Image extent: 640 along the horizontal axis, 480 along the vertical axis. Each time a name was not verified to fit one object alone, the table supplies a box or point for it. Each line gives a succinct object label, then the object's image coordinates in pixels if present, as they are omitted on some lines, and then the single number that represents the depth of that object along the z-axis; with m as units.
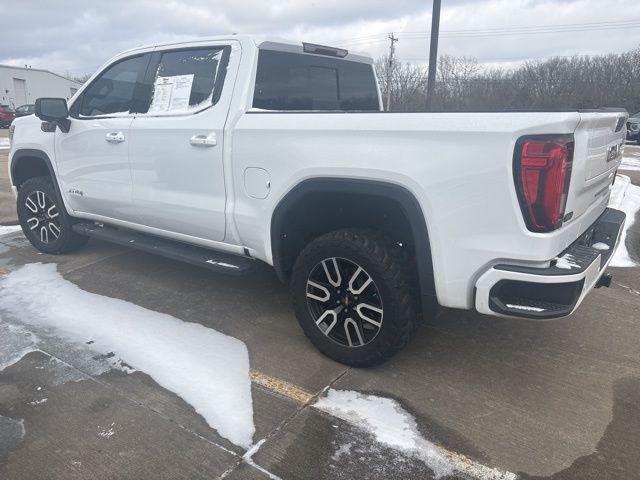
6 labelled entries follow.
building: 52.81
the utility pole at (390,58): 19.27
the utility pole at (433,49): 9.85
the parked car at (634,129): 20.20
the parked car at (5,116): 30.08
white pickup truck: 2.31
